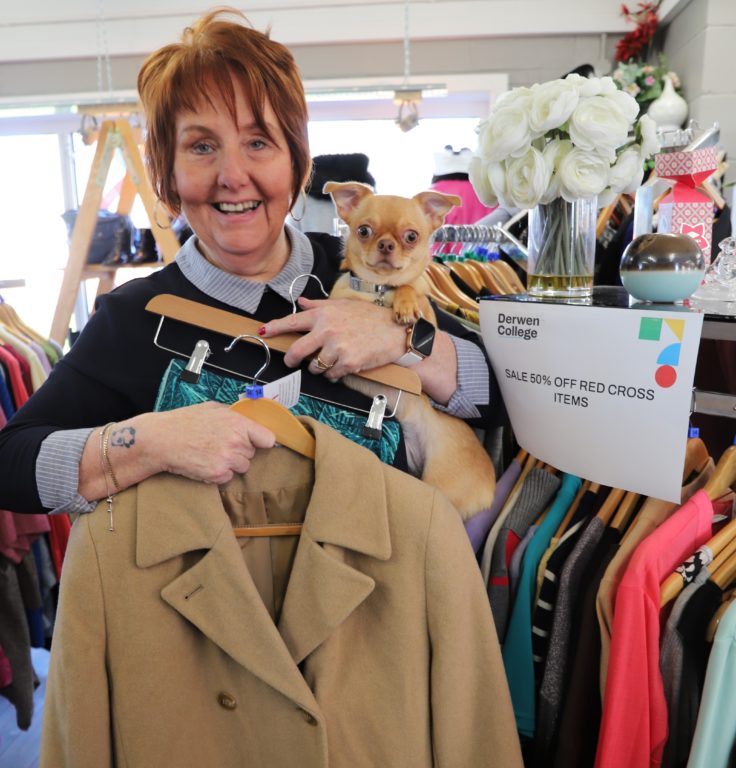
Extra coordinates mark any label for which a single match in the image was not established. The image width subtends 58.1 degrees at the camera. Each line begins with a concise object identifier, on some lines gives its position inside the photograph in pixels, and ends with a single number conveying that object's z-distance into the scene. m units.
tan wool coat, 0.96
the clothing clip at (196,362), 1.11
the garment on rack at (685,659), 0.97
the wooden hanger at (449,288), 1.74
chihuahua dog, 1.22
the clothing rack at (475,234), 2.07
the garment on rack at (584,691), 1.04
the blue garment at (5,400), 2.04
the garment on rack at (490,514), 1.26
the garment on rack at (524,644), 1.13
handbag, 3.58
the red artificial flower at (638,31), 4.10
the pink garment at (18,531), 1.88
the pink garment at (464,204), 3.42
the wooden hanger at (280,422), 1.01
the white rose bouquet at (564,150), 1.10
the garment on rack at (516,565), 1.15
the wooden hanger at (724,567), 1.00
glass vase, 1.23
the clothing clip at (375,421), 1.14
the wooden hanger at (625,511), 1.12
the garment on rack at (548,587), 1.10
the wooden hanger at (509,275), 1.96
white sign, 0.98
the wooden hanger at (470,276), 1.85
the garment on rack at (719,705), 0.88
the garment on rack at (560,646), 1.07
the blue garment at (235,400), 1.15
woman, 1.11
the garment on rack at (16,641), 1.93
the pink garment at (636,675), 0.95
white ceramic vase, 3.72
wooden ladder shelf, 3.30
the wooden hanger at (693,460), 1.21
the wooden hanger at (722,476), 1.12
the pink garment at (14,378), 2.10
